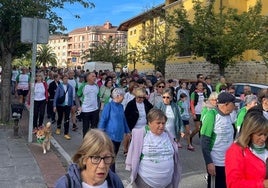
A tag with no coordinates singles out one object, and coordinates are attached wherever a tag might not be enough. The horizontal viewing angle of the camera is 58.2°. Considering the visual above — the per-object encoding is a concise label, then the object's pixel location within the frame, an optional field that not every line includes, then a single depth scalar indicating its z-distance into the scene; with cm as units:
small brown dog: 507
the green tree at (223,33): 1300
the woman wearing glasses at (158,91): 509
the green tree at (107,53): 3091
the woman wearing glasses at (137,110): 404
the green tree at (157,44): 1808
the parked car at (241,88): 1000
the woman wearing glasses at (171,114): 412
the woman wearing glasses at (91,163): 141
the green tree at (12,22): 698
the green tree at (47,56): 5129
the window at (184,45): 1430
